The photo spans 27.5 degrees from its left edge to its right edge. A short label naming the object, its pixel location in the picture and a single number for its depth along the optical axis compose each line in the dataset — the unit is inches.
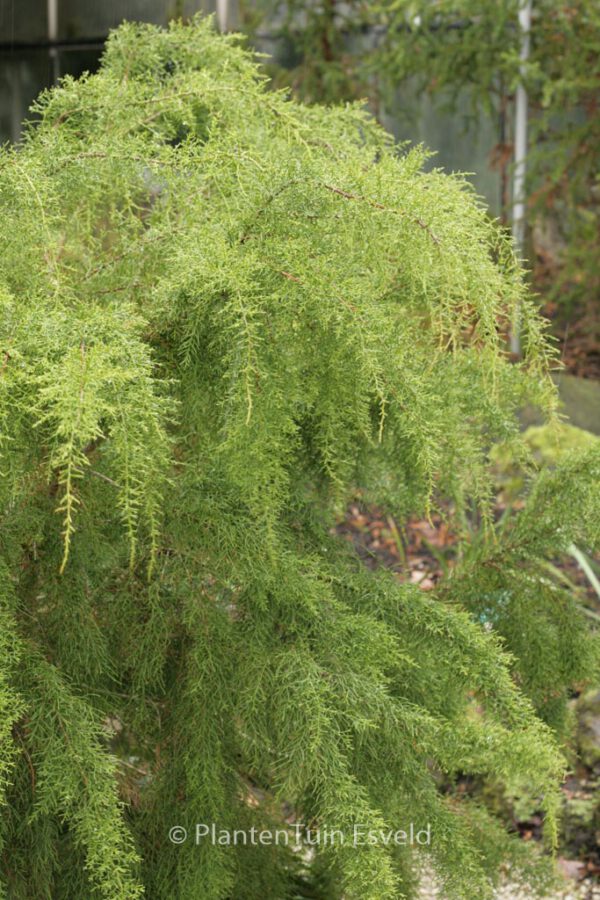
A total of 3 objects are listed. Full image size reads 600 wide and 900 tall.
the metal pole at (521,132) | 182.5
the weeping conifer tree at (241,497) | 50.1
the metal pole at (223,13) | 159.3
